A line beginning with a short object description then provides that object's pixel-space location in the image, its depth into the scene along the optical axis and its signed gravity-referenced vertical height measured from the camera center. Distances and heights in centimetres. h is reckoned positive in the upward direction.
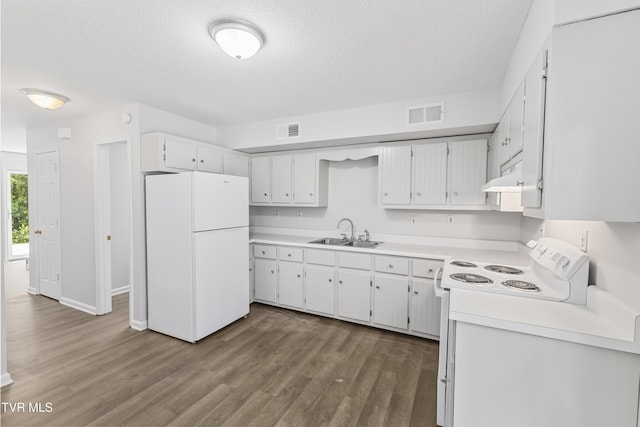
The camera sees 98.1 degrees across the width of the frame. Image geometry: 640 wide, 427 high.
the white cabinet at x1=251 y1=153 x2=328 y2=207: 385 +34
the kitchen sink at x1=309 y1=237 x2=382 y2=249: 357 -51
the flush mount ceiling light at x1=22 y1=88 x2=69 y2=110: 276 +104
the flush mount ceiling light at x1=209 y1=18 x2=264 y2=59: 173 +107
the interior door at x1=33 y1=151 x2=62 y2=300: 395 -35
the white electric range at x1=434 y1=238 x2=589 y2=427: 145 -48
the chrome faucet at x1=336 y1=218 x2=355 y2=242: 385 -35
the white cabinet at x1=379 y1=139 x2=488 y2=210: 300 +35
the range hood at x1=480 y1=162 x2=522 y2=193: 166 +16
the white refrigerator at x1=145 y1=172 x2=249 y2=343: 279 -53
